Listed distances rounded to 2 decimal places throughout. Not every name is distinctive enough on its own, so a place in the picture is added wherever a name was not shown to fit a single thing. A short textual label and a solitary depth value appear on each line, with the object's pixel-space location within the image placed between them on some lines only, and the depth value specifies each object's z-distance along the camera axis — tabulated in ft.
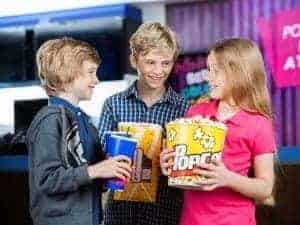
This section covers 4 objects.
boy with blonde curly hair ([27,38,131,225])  7.64
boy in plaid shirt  8.77
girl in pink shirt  7.61
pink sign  15.32
